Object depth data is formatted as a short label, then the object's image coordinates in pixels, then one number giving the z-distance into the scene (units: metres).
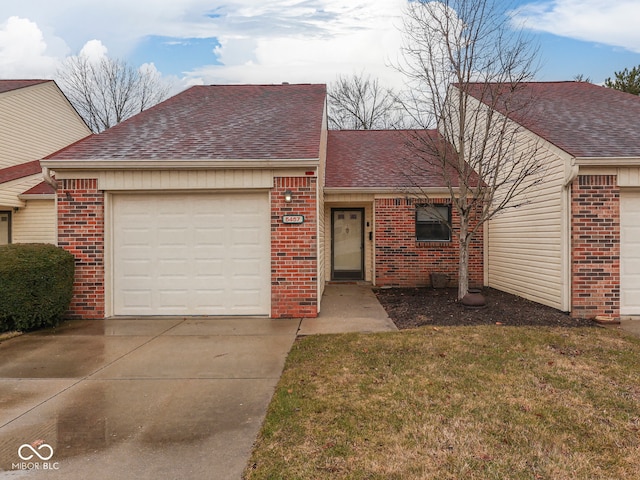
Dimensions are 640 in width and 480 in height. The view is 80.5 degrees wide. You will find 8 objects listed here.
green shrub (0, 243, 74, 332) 6.03
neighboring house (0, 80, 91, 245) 12.99
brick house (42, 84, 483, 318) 7.07
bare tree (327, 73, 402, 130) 25.88
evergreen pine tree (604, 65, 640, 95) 20.80
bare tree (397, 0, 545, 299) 7.70
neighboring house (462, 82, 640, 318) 6.86
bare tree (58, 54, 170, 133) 27.45
